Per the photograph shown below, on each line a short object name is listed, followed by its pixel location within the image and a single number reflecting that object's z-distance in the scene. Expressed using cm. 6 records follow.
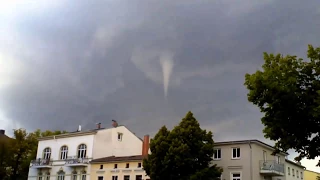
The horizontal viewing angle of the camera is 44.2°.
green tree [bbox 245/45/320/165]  2419
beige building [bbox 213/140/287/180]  4294
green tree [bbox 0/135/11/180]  5593
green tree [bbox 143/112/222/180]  3941
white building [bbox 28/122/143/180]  5681
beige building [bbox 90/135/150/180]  4927
